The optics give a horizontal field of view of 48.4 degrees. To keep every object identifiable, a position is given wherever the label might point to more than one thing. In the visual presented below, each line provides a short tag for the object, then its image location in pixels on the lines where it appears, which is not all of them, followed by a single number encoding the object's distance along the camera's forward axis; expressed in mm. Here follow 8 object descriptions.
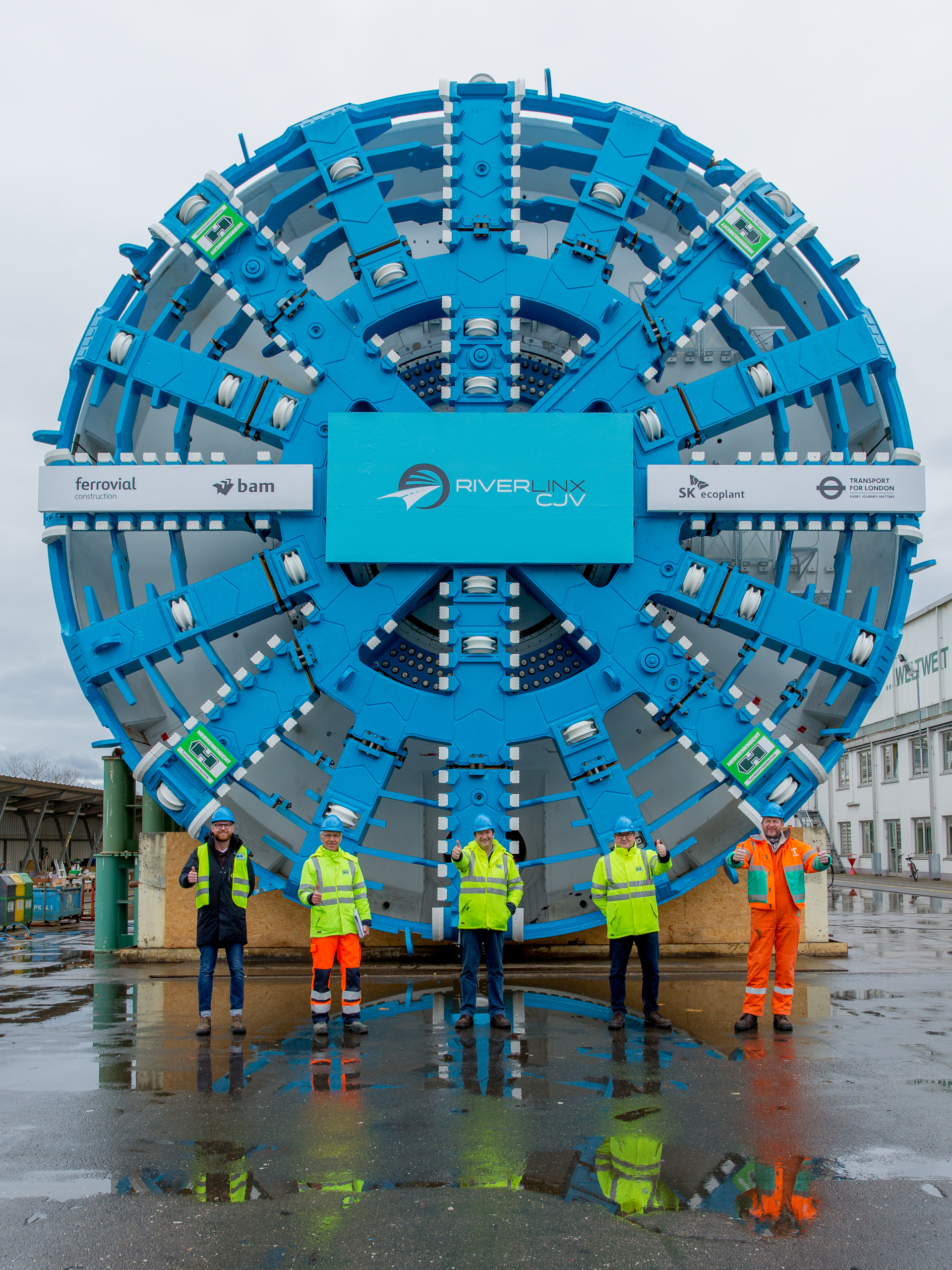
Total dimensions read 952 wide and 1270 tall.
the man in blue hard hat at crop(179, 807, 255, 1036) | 7891
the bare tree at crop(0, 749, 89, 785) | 102625
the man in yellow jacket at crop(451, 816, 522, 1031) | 7922
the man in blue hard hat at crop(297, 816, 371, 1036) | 7574
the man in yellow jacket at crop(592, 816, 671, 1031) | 7863
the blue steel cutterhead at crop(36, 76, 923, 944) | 10758
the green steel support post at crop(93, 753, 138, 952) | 12484
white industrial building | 39688
